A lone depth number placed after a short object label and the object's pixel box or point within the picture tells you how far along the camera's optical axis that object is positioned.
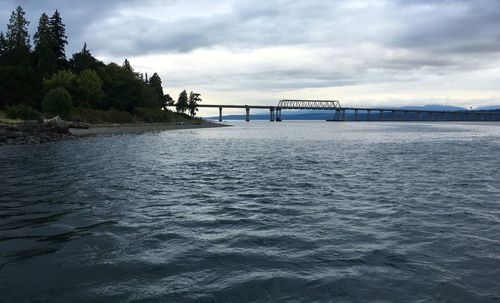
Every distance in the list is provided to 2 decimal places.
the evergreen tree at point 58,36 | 138.88
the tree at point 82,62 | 143.50
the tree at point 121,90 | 140.88
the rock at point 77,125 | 92.26
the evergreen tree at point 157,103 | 166.00
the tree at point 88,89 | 122.00
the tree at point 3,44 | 148.85
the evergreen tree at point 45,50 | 128.62
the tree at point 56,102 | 99.75
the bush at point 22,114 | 89.10
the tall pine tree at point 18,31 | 149.00
